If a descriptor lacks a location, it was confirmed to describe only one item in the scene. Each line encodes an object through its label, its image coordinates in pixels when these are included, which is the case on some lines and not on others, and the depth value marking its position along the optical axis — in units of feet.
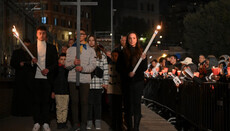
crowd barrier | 24.82
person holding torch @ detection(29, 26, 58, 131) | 28.30
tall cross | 25.76
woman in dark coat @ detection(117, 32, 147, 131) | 26.89
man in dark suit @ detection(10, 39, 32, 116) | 36.24
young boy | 32.14
